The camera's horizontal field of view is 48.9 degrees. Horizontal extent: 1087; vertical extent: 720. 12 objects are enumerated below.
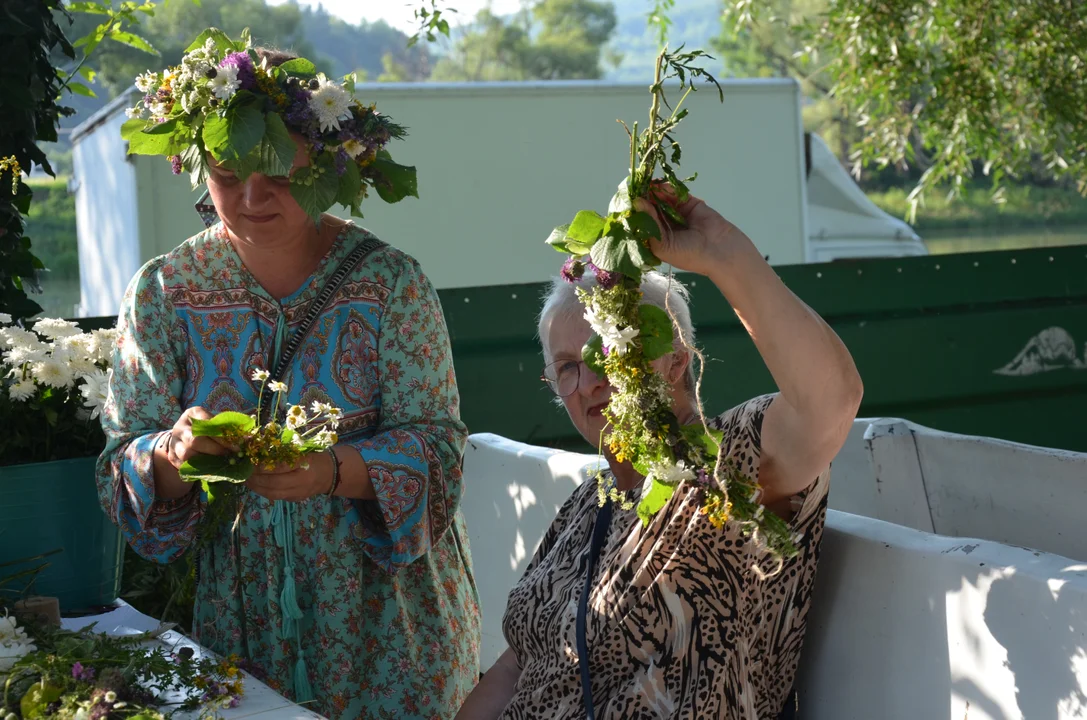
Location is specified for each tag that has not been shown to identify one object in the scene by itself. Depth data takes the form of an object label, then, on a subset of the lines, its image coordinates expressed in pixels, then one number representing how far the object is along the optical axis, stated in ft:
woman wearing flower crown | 7.75
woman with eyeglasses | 5.82
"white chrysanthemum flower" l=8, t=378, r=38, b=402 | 8.38
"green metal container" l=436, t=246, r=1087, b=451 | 20.67
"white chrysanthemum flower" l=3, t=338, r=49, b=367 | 8.43
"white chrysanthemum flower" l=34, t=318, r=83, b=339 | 8.83
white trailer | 27.84
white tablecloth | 6.29
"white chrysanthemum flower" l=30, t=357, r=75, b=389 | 8.50
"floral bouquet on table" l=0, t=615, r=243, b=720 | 5.85
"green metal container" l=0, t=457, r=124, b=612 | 8.02
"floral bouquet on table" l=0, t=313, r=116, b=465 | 8.38
